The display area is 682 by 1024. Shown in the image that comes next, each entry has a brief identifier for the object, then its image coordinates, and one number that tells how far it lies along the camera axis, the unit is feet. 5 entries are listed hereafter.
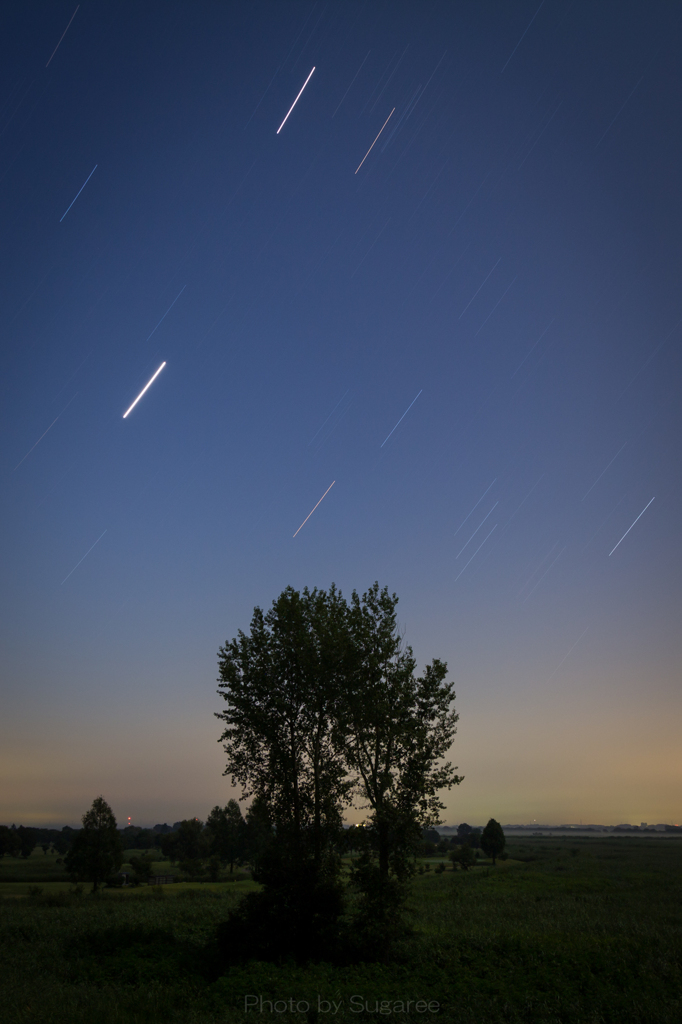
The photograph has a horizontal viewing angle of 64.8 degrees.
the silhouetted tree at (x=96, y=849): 183.62
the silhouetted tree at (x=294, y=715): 81.05
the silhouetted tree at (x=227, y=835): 263.49
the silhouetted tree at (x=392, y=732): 77.46
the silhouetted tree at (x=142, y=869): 217.62
